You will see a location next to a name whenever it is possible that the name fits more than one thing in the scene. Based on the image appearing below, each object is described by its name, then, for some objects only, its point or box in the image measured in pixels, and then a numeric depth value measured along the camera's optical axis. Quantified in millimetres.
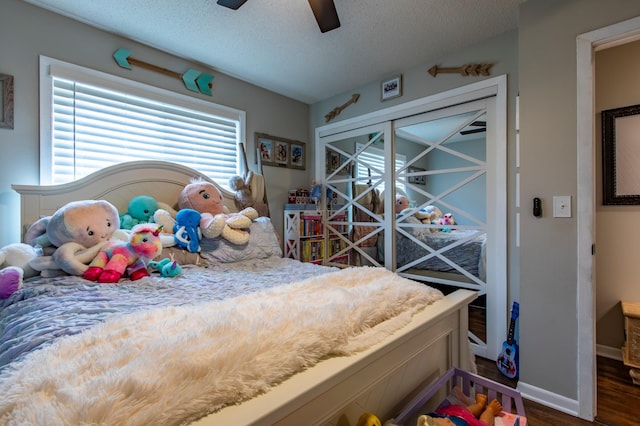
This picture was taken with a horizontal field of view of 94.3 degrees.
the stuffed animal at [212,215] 2135
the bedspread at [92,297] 908
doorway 1582
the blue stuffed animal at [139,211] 2127
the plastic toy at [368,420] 767
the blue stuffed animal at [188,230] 2061
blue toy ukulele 1964
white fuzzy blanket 512
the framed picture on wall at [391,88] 2758
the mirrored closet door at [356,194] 2945
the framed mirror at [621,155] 2186
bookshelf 3008
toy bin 961
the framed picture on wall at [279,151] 3150
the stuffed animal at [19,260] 1413
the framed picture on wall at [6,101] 1800
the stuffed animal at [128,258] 1559
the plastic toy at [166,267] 1718
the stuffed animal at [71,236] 1570
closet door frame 2164
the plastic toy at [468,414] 826
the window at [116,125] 2004
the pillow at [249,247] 2115
